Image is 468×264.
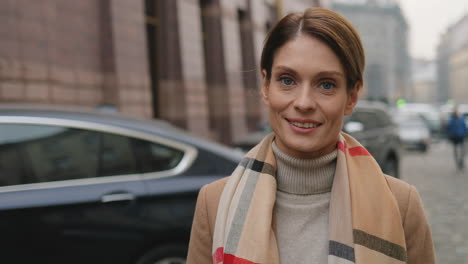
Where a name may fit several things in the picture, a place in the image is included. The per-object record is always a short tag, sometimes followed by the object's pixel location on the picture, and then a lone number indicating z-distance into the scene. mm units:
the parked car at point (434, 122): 31328
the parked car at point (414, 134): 20438
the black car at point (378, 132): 8930
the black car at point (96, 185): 3186
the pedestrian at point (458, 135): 14211
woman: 1476
